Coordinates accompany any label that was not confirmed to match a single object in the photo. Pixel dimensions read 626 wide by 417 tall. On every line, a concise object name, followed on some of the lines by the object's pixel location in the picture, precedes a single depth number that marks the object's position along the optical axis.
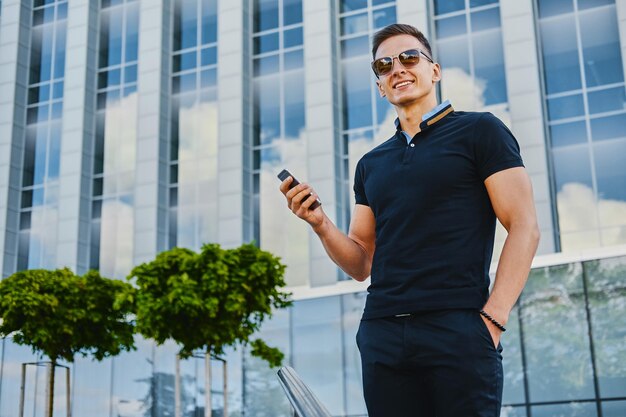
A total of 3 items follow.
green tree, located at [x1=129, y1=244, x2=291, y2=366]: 16.98
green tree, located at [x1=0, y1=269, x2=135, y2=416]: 18.59
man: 2.15
